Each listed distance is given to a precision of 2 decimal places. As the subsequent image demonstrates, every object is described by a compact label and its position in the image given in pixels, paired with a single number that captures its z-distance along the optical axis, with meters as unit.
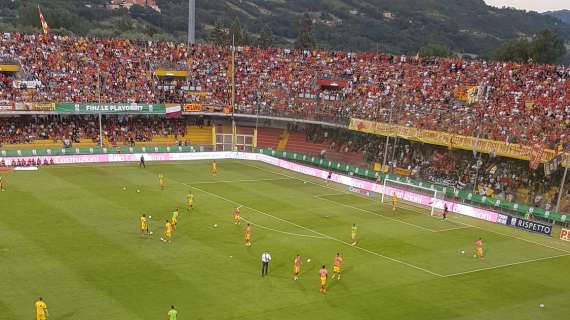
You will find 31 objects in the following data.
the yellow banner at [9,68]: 63.09
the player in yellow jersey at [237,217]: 37.97
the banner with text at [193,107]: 69.50
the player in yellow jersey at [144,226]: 33.61
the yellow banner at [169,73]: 72.12
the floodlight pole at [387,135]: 56.69
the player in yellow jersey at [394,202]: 45.87
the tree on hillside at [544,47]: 102.25
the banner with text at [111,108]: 62.47
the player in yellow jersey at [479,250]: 34.09
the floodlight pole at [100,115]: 63.06
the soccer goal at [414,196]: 47.44
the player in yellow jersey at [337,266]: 28.20
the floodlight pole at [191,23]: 79.74
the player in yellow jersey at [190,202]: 41.03
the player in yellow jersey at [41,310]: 20.82
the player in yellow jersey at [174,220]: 35.36
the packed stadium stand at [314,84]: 55.91
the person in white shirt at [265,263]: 28.09
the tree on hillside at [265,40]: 135.00
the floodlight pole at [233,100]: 70.56
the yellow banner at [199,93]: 72.24
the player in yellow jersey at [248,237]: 33.29
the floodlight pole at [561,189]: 42.84
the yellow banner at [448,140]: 49.09
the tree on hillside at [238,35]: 120.62
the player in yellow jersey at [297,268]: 27.73
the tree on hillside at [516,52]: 102.62
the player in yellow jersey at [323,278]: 26.25
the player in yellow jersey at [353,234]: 35.09
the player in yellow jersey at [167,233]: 32.72
